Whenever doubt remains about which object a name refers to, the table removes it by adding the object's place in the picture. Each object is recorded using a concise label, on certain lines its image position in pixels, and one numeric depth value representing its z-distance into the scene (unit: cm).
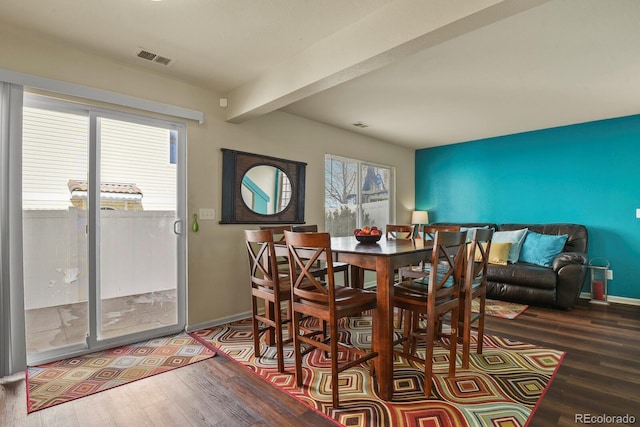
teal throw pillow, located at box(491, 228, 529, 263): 443
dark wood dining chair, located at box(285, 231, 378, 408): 187
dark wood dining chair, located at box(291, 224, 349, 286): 310
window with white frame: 463
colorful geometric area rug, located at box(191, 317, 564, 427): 177
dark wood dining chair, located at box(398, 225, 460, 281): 306
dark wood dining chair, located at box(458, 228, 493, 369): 226
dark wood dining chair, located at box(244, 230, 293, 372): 229
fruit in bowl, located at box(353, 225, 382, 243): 269
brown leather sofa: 374
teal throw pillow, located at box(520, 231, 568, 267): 420
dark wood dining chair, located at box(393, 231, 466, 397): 195
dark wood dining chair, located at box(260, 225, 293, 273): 331
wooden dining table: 192
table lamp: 587
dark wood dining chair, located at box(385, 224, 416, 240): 385
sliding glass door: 244
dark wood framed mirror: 340
